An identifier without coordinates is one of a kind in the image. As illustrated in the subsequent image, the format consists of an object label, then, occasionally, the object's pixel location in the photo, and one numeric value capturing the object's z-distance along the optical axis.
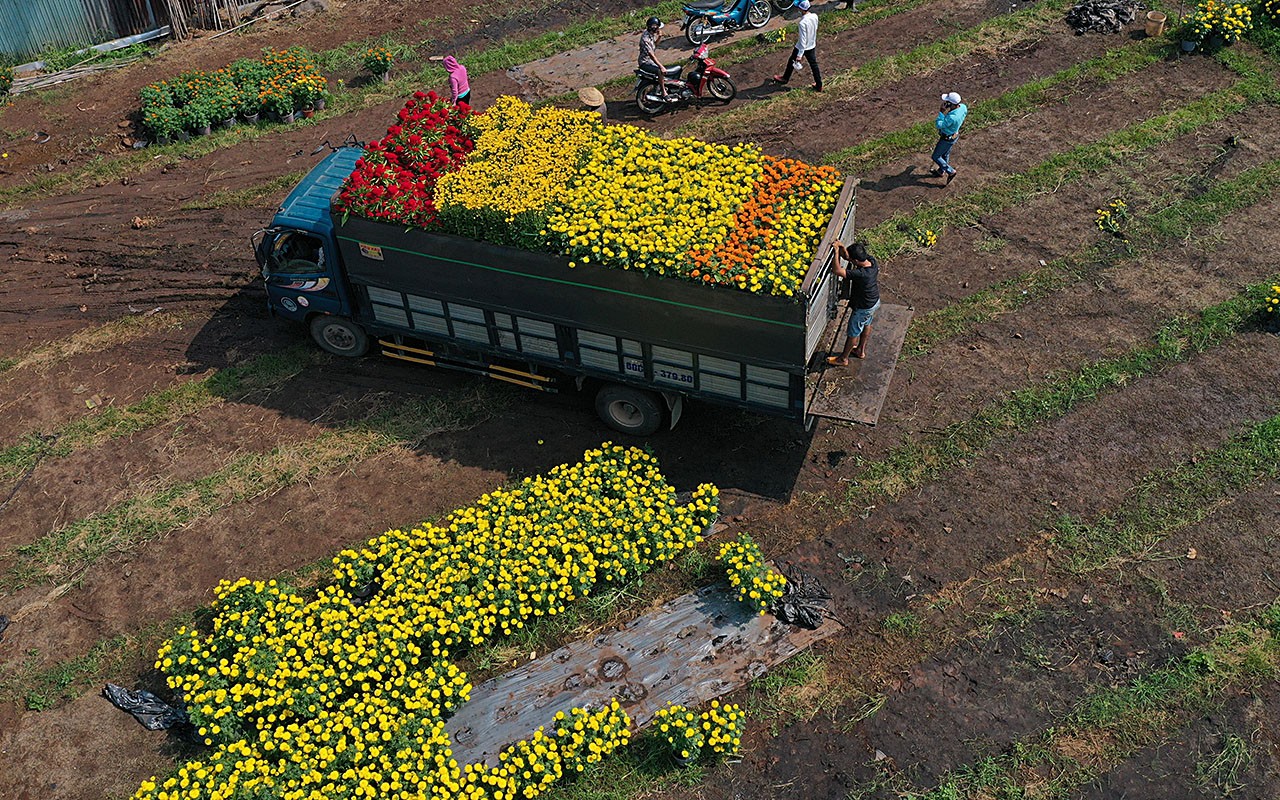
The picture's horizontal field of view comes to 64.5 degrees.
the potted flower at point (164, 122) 19.94
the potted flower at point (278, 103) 20.34
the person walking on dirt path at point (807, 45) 19.97
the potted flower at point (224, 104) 20.30
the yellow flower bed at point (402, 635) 10.24
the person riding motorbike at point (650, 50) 19.62
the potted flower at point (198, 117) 20.08
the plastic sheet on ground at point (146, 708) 11.08
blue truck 12.34
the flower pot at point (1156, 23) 21.25
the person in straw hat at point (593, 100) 20.23
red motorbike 19.94
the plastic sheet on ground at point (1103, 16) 21.73
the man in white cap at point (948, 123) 17.44
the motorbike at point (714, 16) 22.34
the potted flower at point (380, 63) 21.56
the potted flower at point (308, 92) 20.58
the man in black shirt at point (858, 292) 12.73
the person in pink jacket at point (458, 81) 18.83
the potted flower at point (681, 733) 10.36
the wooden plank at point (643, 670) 10.94
